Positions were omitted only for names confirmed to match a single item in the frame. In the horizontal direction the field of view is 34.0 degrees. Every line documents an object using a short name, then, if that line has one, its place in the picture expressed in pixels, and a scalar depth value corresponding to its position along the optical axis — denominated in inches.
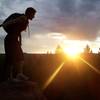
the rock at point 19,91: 176.1
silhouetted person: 186.2
